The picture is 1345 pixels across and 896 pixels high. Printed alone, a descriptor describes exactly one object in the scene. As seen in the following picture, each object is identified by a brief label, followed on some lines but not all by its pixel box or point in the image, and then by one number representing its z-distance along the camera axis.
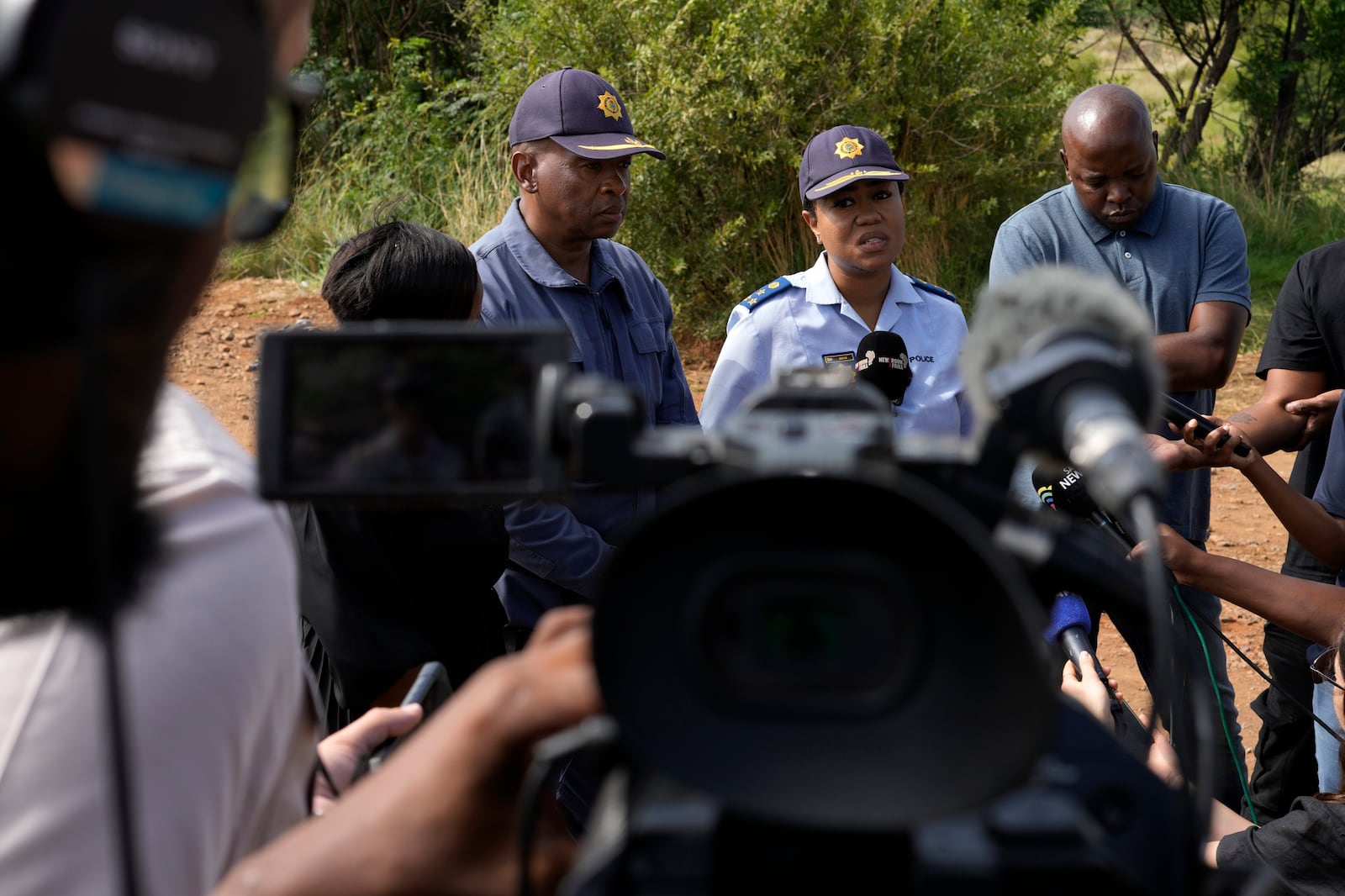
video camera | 0.76
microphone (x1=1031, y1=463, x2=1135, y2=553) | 3.04
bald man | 4.01
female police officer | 3.55
